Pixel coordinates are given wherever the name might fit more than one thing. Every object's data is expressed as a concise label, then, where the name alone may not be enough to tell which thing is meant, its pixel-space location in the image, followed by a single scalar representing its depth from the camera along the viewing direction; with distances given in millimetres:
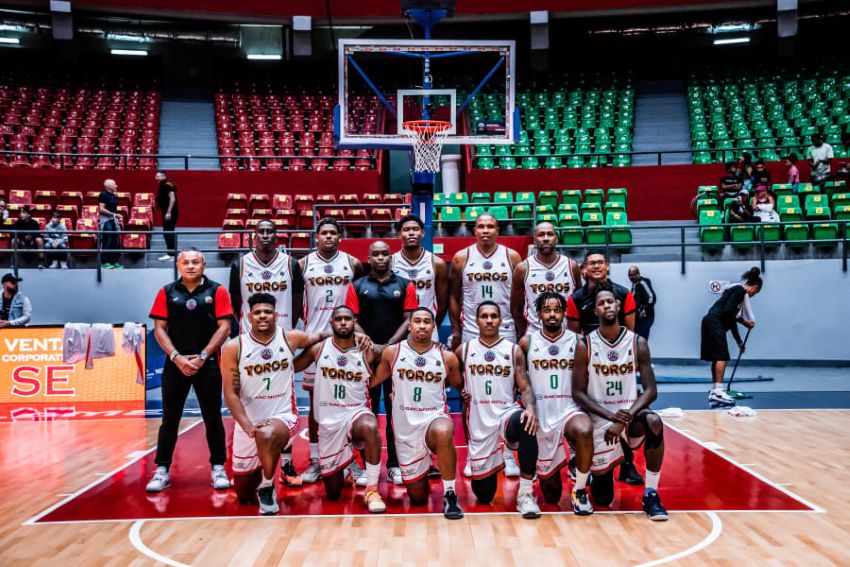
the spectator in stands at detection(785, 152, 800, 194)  13617
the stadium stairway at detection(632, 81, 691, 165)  18219
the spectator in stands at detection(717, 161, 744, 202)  13203
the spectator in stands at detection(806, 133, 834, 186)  13695
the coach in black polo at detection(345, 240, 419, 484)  5586
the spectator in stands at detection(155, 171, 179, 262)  12148
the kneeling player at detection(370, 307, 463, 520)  4922
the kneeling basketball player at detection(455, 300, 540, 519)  4852
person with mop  8625
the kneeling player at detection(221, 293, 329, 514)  4898
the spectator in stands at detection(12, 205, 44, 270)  11859
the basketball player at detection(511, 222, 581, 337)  5898
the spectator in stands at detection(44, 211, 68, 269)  11877
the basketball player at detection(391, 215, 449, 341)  5966
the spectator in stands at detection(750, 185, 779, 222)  12234
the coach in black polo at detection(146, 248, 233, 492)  5445
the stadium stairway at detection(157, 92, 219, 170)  18625
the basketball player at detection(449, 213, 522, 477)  6035
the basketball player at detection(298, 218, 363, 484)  5910
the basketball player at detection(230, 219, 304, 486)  5832
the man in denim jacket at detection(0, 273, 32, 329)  9266
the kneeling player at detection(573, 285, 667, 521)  4781
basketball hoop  9469
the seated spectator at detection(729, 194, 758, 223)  12367
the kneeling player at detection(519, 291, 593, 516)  4789
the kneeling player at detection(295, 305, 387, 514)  5098
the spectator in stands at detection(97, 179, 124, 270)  12004
